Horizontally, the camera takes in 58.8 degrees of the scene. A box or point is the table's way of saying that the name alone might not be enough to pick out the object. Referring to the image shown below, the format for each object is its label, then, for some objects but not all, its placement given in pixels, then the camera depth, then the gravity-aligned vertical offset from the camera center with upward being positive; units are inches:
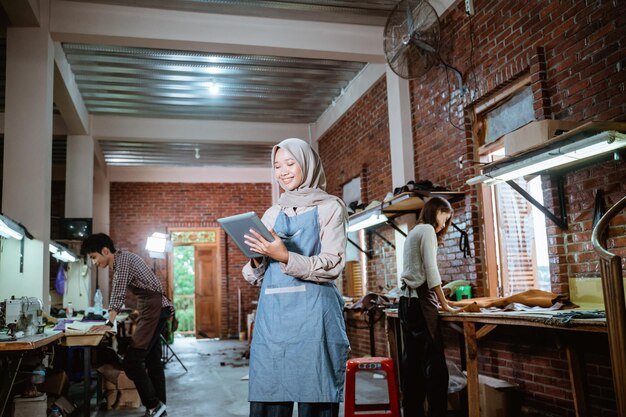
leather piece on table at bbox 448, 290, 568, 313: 149.0 -11.2
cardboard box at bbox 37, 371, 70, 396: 187.2 -35.3
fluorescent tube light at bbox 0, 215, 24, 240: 168.2 +16.8
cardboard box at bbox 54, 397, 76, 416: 182.9 -41.8
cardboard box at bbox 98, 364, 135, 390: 214.7 -39.6
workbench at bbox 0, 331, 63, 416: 134.4 -17.6
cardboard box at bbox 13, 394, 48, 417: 161.2 -36.6
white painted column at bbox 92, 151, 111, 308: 484.7 +68.7
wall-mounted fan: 195.6 +81.0
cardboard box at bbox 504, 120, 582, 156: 140.9 +32.6
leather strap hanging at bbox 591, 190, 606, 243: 147.6 +13.3
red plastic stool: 144.3 -30.5
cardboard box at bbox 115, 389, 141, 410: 216.4 -47.8
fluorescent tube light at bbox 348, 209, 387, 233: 250.5 +22.3
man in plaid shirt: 179.5 -12.4
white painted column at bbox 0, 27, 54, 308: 214.1 +53.6
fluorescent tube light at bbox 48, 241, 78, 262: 241.8 +12.8
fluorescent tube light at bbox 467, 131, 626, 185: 127.1 +25.9
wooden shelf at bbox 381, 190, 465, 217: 209.2 +25.5
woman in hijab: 70.6 -6.8
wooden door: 542.3 -17.9
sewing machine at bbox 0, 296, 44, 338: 147.2 -9.6
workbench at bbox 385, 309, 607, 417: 128.6 -19.2
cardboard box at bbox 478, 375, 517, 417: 167.9 -42.2
